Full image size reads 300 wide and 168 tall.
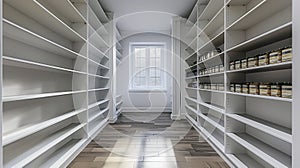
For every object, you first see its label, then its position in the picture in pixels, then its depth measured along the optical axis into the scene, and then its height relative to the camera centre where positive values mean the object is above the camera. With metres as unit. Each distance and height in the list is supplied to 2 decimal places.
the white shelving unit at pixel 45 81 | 1.01 +0.04
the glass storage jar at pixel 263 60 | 1.08 +0.20
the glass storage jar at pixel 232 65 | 1.52 +0.22
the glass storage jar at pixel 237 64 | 1.42 +0.22
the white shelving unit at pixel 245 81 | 1.10 -0.03
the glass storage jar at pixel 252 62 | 1.22 +0.21
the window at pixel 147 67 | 4.47 +0.58
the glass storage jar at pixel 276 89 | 0.96 -0.03
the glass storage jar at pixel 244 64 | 1.33 +0.21
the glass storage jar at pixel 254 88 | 1.18 -0.03
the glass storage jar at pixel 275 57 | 0.97 +0.20
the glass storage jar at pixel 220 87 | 1.81 -0.03
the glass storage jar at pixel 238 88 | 1.40 -0.04
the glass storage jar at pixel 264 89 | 1.06 -0.04
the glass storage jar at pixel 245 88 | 1.31 -0.03
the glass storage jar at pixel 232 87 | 1.51 -0.03
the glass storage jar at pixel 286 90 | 0.88 -0.04
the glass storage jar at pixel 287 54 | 0.88 +0.20
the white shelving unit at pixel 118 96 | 3.12 -0.24
